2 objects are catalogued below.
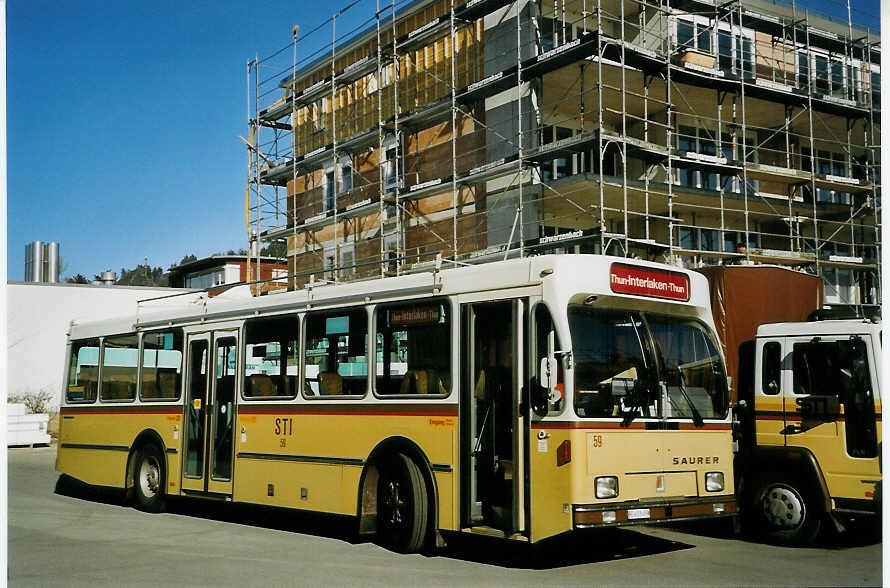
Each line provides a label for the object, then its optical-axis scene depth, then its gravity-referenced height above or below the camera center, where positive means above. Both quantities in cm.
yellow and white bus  867 -17
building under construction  2311 +633
